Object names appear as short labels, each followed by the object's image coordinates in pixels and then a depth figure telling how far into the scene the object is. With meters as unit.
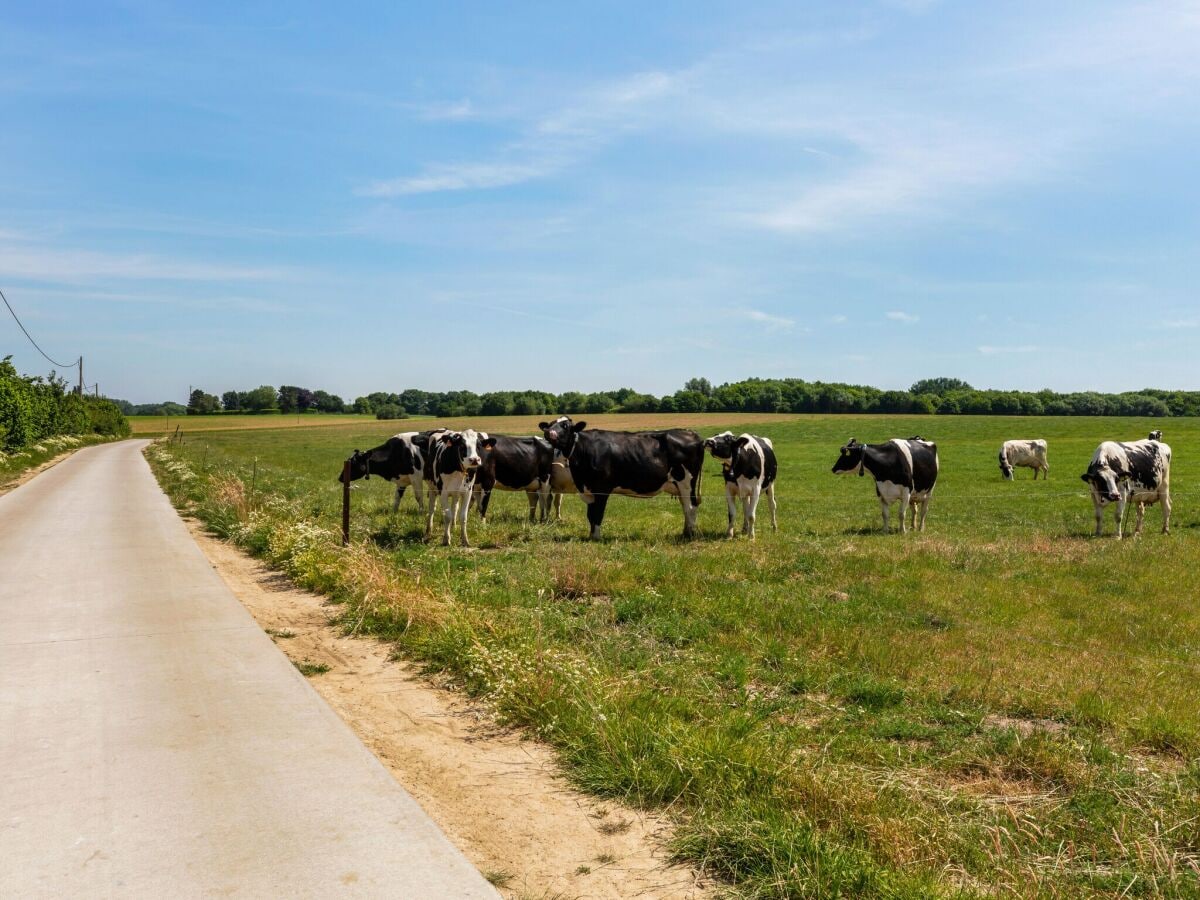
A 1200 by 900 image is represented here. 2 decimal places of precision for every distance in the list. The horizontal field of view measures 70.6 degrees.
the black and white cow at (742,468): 16.77
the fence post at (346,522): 13.34
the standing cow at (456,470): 14.94
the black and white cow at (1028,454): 37.38
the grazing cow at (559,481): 18.91
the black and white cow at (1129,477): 18.12
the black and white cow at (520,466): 17.72
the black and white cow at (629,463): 16.36
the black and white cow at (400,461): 18.84
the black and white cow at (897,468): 18.19
